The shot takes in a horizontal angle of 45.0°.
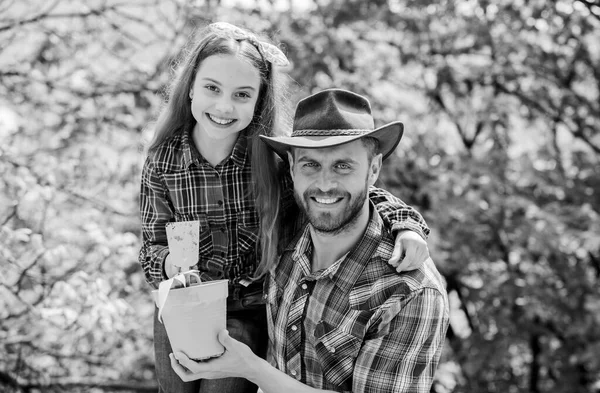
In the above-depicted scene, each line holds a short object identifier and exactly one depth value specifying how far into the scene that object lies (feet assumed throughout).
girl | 7.16
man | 6.59
